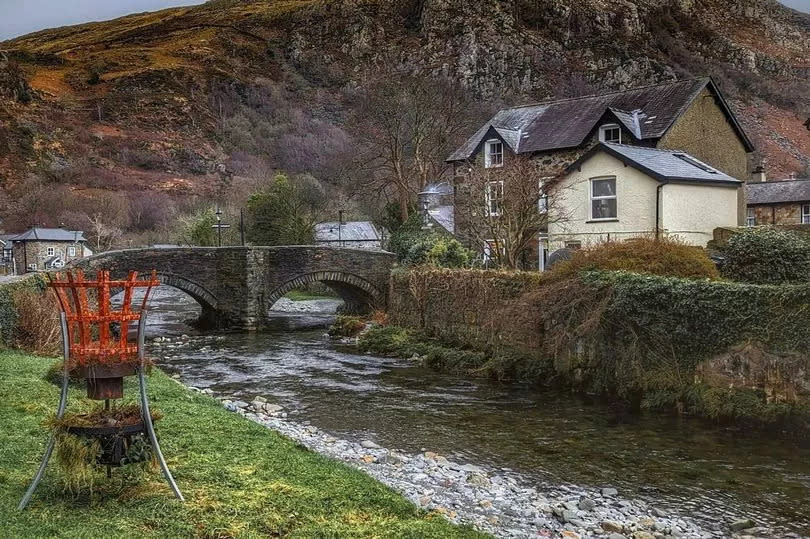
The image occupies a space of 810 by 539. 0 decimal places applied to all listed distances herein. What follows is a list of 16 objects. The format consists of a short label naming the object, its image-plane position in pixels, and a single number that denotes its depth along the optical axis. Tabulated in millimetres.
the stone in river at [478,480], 9921
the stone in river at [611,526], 8328
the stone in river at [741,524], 8531
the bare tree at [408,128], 41000
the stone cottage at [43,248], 58312
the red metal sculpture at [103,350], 6457
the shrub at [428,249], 26734
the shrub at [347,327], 28000
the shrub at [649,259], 16422
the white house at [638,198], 22250
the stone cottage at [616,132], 29625
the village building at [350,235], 47625
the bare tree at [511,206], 23359
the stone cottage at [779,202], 39656
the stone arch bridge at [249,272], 30359
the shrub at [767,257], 16172
